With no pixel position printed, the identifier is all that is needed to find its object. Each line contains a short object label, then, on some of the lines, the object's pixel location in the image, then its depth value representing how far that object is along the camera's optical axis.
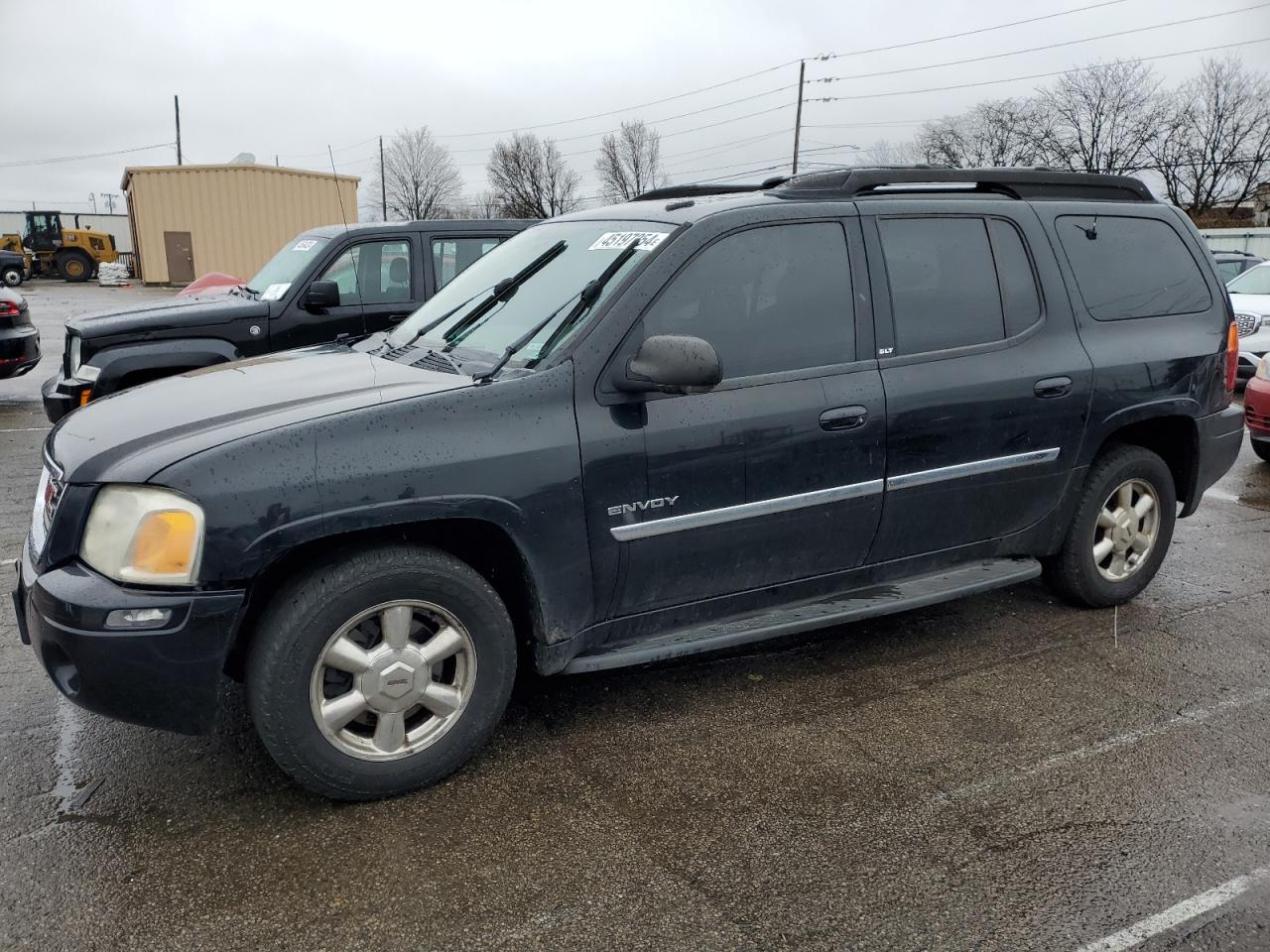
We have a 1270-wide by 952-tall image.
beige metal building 36.12
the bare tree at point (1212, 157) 53.12
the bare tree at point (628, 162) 82.69
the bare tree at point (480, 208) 76.69
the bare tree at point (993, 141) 61.66
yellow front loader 41.31
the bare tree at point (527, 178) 81.06
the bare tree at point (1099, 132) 57.19
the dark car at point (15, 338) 10.01
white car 11.41
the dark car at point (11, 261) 18.37
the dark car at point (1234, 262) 16.34
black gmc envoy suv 2.79
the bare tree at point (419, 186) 79.81
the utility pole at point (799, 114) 49.75
